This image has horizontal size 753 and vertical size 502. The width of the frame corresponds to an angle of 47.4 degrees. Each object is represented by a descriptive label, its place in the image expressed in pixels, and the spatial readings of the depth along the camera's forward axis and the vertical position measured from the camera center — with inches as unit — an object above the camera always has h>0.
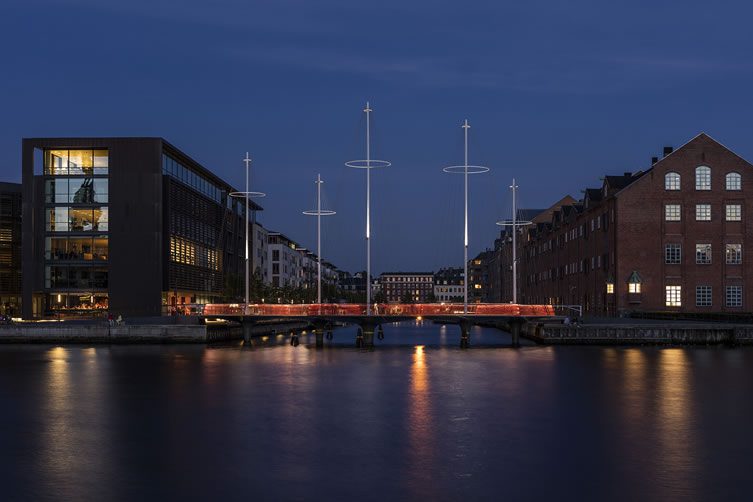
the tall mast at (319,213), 3686.0 +314.0
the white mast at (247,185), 3622.5 +415.9
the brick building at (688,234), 3971.5 +224.7
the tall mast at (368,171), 3299.7 +443.8
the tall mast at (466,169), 3373.5 +456.3
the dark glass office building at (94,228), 4281.5 +284.8
